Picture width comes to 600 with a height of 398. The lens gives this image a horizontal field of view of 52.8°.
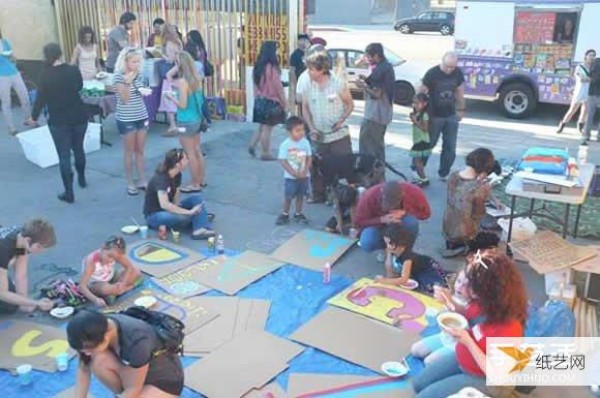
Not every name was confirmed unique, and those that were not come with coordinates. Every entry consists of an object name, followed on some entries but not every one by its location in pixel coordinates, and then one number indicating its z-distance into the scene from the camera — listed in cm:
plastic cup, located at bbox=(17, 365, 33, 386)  346
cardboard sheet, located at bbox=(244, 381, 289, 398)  338
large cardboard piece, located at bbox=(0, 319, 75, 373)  363
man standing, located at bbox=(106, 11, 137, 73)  938
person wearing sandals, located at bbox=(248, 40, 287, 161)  735
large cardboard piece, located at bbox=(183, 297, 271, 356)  384
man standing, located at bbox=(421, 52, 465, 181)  655
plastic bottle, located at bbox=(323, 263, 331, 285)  466
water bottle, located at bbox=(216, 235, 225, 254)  515
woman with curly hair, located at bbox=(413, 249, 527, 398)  281
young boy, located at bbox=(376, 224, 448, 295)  445
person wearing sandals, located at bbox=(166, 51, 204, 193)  610
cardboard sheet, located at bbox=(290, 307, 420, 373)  374
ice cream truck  945
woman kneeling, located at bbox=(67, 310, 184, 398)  265
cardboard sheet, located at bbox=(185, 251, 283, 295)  460
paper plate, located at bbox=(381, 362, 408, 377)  354
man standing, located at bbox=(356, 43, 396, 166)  625
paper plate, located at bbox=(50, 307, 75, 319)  408
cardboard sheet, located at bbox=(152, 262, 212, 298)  448
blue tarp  345
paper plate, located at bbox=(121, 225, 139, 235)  545
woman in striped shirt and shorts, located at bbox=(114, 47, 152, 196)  597
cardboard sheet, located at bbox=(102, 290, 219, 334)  410
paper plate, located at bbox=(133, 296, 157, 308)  423
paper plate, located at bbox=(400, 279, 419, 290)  447
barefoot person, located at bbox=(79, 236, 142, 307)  415
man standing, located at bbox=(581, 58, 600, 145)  853
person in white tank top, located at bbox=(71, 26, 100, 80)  845
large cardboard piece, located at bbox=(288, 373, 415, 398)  340
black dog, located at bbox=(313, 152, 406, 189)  576
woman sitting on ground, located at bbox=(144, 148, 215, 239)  530
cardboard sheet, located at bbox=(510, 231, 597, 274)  427
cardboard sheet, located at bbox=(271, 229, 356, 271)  500
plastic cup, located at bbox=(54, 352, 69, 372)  357
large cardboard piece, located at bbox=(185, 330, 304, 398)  344
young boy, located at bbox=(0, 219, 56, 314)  393
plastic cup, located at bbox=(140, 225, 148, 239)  541
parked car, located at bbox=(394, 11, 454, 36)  2491
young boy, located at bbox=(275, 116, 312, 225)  558
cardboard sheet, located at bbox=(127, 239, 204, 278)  481
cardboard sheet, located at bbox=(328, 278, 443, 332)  410
